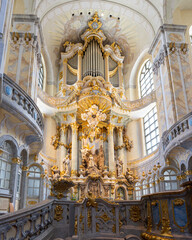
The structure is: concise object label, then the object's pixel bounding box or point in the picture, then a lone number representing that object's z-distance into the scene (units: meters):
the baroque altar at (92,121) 18.11
